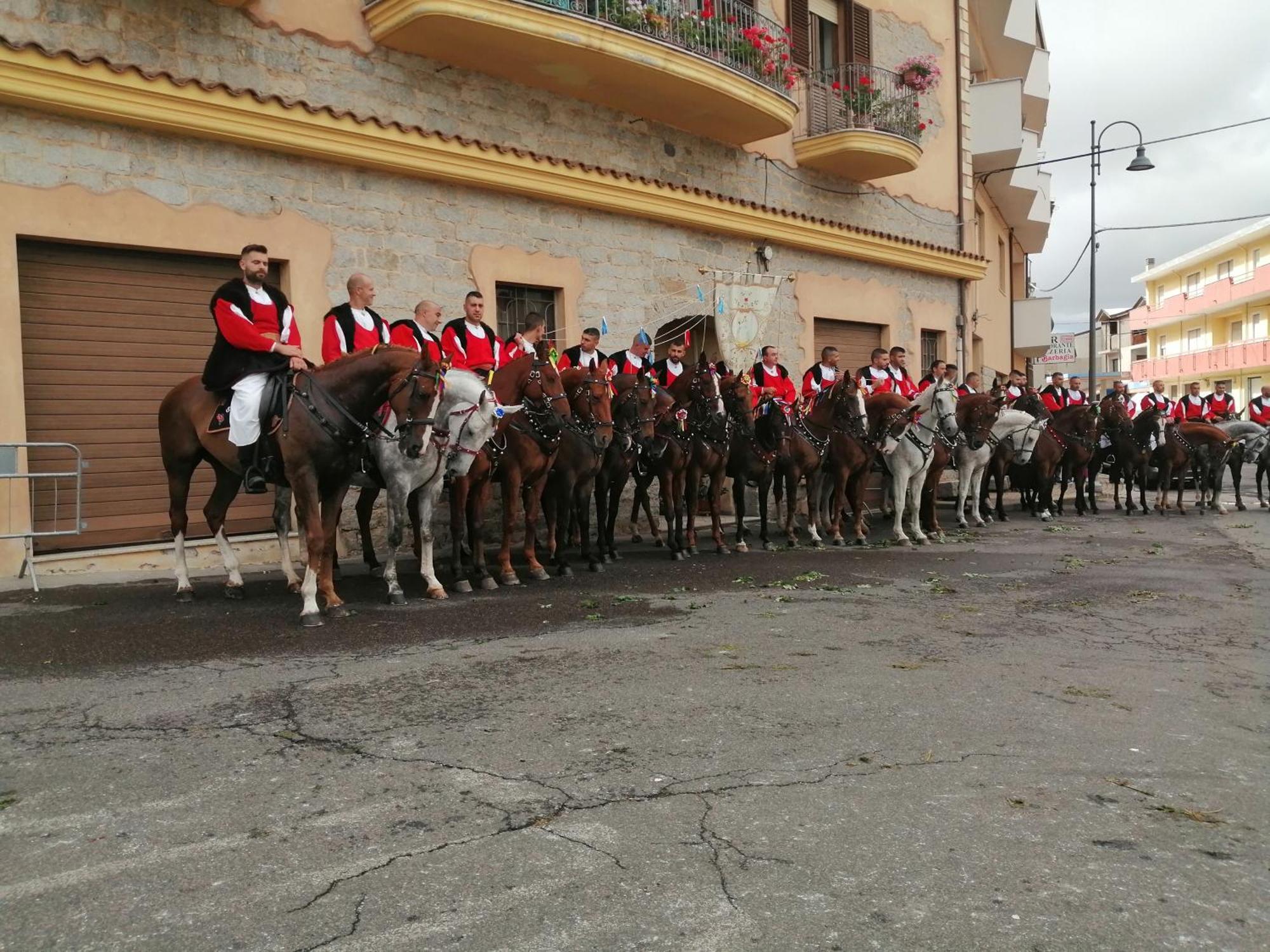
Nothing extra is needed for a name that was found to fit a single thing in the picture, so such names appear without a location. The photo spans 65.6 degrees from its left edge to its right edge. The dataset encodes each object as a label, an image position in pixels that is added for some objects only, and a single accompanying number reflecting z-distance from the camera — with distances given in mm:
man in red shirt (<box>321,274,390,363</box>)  9000
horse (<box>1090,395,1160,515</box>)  18516
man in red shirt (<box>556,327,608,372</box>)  11492
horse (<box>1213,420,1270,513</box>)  19391
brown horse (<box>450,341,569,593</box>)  9656
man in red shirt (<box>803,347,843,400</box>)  14156
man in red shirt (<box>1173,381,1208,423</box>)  21500
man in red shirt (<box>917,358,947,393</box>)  14998
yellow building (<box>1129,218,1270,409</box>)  50562
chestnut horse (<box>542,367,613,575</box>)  10000
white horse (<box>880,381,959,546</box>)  13438
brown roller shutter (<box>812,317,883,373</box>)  18531
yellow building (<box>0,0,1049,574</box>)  9477
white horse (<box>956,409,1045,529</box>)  16688
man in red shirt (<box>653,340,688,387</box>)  12945
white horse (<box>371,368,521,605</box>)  8398
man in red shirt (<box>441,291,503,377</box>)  10148
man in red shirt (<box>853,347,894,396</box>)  15344
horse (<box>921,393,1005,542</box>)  14711
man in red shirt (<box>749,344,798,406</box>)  13531
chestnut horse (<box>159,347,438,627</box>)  7570
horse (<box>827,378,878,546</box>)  12898
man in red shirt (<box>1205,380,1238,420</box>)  22141
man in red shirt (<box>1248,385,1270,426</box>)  21266
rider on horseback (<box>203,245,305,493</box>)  7742
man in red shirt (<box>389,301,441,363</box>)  9594
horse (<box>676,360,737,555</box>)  11820
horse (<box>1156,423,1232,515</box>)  18734
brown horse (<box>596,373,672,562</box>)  10641
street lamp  25812
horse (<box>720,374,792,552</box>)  12148
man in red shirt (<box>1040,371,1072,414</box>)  19359
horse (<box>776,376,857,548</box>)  12812
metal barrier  8664
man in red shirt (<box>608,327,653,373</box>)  12398
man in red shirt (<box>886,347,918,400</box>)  15695
